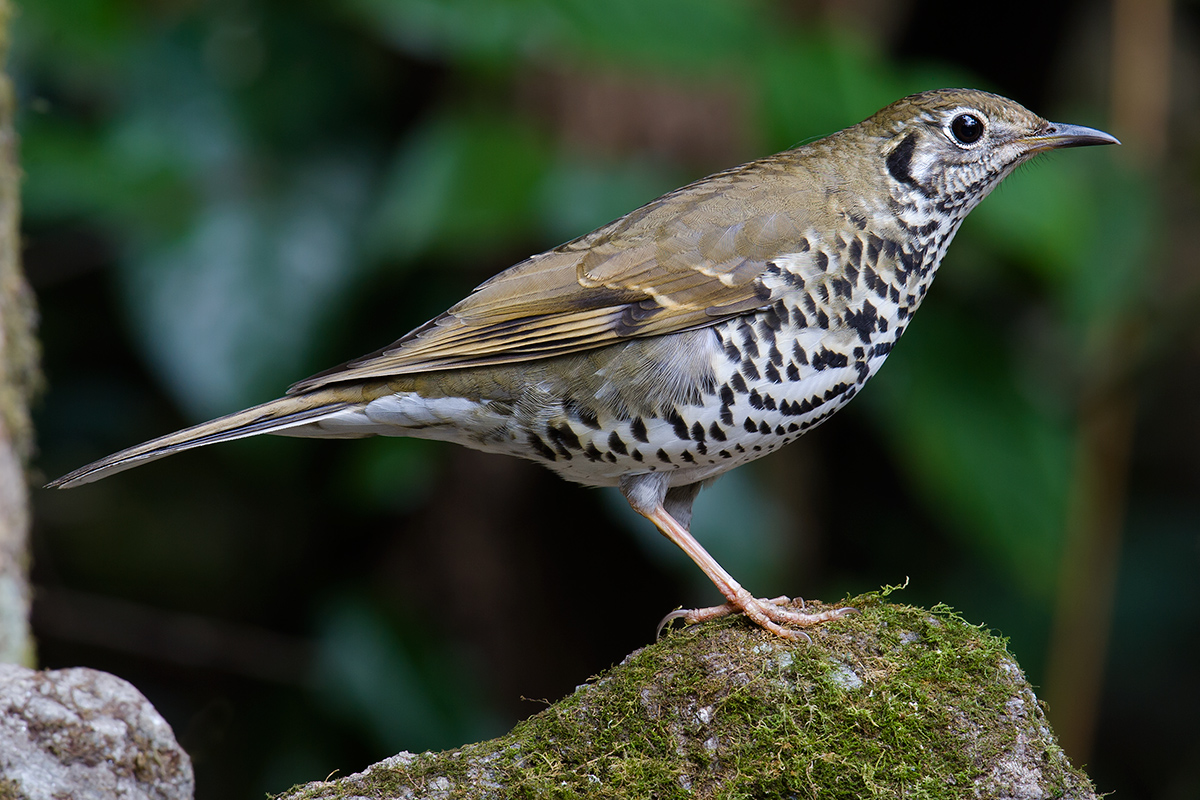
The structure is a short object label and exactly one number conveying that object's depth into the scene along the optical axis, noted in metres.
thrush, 6.43
